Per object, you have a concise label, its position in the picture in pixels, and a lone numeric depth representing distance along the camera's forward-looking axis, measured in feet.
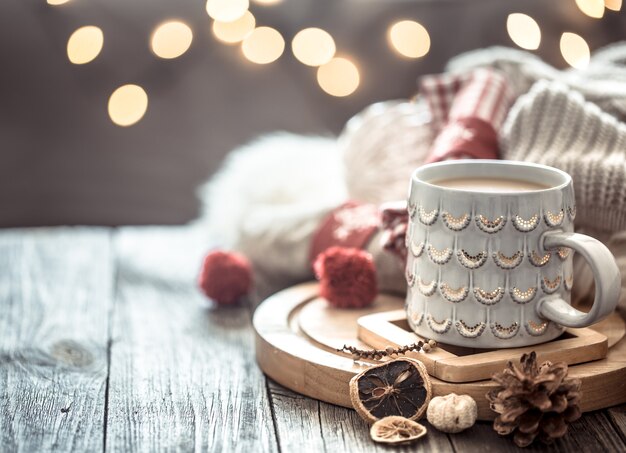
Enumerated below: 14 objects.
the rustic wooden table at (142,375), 2.37
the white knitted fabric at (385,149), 3.67
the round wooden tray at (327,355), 2.45
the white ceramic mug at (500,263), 2.39
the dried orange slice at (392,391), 2.40
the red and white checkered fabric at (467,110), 3.25
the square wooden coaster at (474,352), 2.42
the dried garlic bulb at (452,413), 2.33
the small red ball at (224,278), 3.48
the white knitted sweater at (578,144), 2.89
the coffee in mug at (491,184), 2.62
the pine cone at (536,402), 2.26
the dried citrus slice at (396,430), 2.32
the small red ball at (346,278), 3.04
